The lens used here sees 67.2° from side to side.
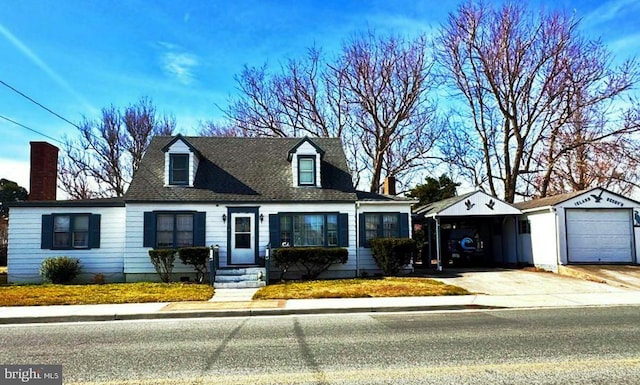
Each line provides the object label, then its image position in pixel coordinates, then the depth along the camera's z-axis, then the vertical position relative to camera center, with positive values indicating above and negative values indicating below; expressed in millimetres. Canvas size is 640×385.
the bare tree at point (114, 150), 37031 +6725
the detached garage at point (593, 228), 19922 +156
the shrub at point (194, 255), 17969 -704
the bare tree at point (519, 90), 28297 +8595
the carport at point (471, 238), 23684 -267
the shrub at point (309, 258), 18500 -898
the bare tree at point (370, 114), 32344 +8672
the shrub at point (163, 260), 18141 -884
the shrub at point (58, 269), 17906 -1173
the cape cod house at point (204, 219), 18703 +690
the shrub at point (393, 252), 18906 -718
